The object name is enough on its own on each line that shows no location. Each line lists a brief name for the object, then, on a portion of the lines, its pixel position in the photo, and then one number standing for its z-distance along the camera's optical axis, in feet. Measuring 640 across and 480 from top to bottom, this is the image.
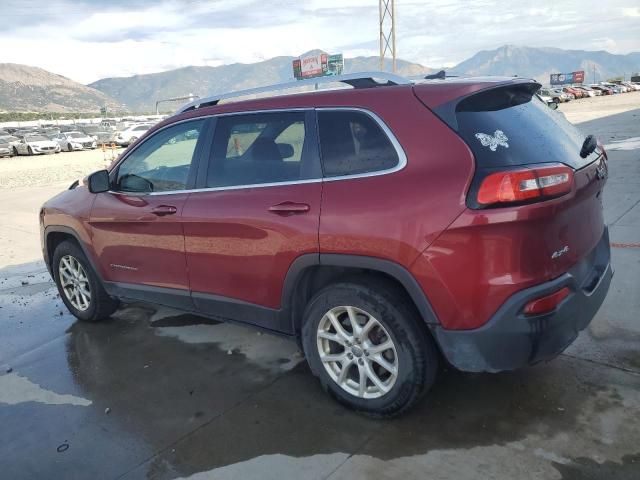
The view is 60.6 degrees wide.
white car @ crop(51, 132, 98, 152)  118.32
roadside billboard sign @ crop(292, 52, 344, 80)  257.96
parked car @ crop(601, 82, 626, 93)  256.52
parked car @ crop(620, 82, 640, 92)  273.21
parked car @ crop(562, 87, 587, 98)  233.21
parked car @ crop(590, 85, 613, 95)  252.01
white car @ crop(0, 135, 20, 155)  109.50
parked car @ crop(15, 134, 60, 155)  109.91
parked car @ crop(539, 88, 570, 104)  208.29
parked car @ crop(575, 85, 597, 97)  237.66
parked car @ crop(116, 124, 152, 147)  115.03
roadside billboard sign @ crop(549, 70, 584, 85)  410.93
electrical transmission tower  164.67
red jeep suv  8.45
